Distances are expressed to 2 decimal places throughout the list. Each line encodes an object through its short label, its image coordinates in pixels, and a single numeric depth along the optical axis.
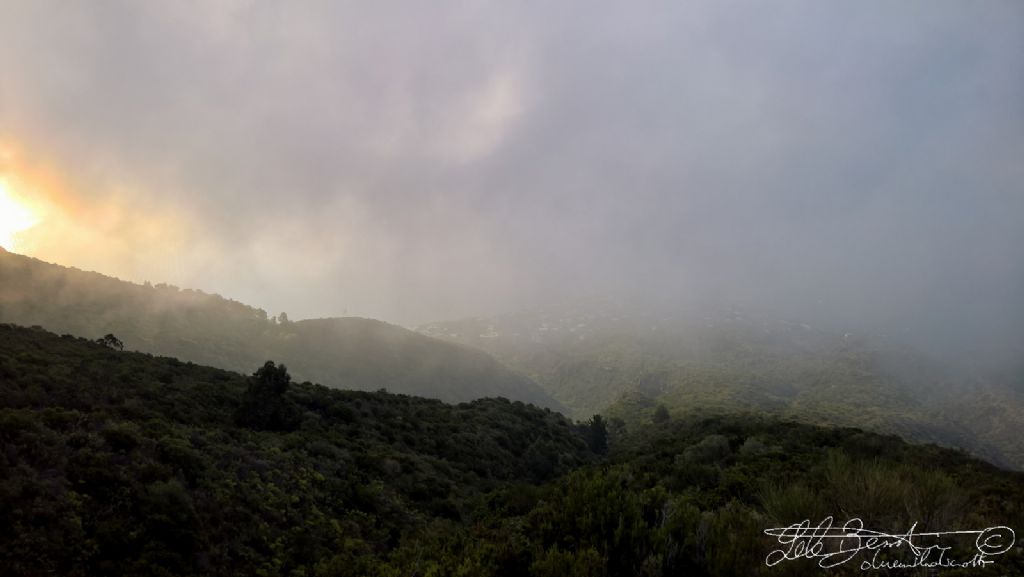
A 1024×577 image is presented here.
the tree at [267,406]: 28.09
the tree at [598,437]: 73.75
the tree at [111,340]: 48.53
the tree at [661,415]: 99.38
